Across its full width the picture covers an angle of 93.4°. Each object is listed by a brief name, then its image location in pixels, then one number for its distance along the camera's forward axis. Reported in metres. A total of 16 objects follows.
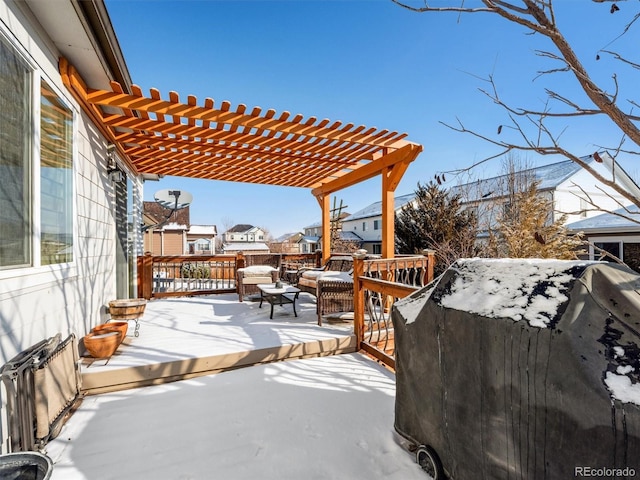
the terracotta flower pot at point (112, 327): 3.46
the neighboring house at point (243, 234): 49.53
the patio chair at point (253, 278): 6.31
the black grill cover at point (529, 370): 1.05
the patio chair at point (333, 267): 6.02
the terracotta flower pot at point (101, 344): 3.10
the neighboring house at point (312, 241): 26.80
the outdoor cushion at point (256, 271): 6.37
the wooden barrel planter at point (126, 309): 4.07
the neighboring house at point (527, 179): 11.97
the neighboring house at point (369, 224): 25.70
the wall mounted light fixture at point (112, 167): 4.44
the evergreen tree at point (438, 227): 12.08
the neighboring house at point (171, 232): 20.25
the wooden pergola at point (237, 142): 3.82
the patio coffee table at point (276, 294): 5.13
